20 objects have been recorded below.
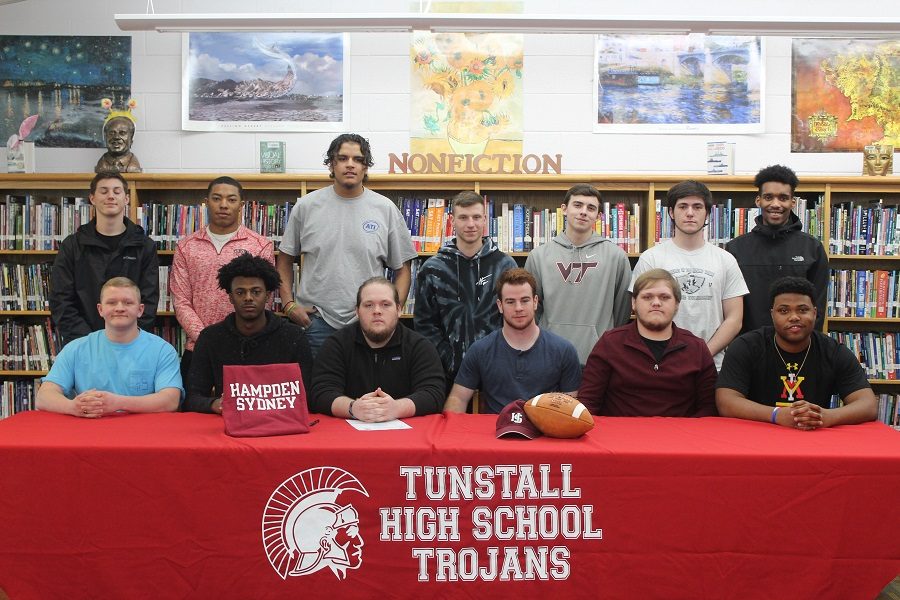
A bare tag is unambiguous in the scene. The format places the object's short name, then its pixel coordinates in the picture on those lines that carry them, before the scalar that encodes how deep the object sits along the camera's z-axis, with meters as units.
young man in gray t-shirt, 4.05
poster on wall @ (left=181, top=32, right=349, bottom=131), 5.38
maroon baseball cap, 2.57
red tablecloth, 2.38
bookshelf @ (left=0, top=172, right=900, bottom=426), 5.09
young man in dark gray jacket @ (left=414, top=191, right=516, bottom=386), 3.88
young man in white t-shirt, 3.86
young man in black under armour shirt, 3.08
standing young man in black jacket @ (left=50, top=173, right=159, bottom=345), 4.05
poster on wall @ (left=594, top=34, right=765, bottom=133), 5.40
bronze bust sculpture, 5.14
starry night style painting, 5.39
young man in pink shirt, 4.08
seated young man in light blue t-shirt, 3.18
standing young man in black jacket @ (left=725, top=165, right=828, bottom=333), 4.11
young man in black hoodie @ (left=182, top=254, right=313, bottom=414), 3.40
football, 2.54
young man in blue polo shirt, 3.38
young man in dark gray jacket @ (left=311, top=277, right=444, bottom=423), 3.25
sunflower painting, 5.37
